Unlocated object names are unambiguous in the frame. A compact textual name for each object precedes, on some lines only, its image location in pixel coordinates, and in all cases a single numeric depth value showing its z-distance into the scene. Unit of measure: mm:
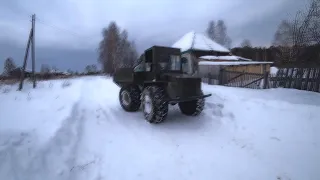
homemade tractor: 6328
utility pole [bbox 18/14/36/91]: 17281
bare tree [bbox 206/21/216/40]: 50781
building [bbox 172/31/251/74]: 29052
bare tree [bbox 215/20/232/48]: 50438
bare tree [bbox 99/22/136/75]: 46312
